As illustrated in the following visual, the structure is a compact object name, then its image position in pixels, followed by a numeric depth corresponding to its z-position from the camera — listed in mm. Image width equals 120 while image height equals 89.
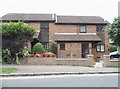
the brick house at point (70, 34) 18408
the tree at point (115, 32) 13584
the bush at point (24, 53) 13956
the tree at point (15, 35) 13596
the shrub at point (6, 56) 13746
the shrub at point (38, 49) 15387
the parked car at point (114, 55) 17361
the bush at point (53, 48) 18415
